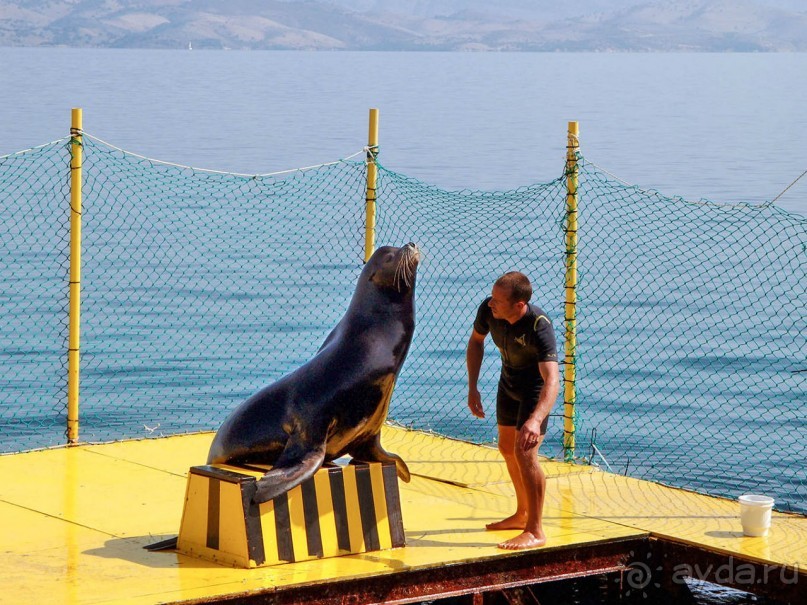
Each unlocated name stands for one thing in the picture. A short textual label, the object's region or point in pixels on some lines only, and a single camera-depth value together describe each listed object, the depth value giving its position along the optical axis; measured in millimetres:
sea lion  13737
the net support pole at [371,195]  19553
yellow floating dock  12902
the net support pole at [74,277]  17700
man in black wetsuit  13826
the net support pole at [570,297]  17493
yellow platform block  13190
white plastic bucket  14558
